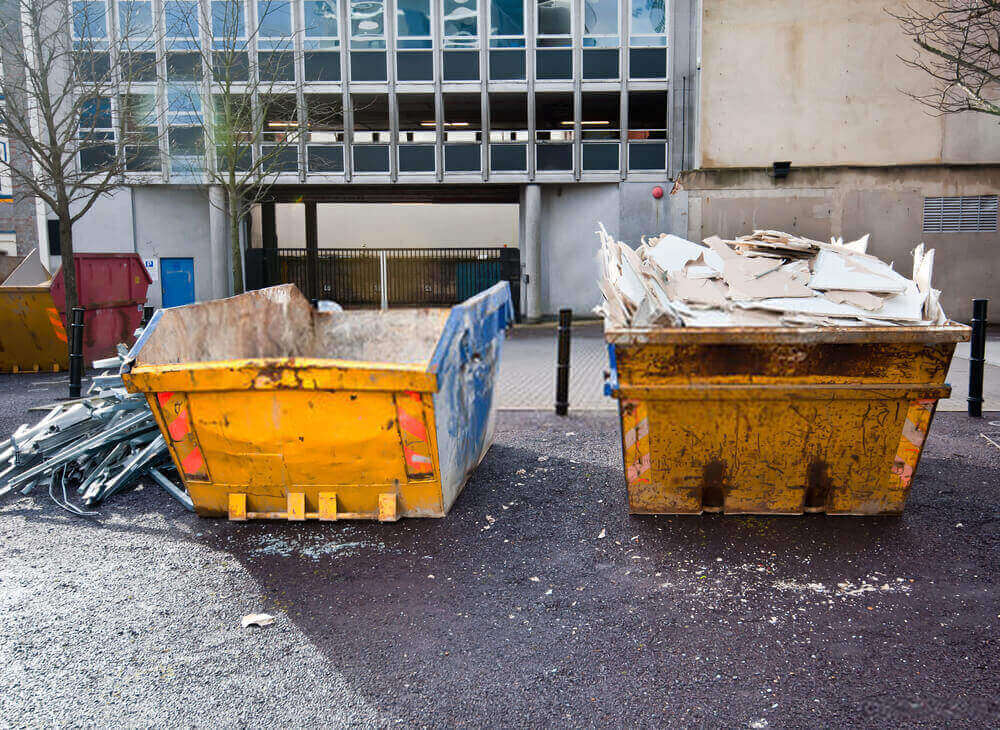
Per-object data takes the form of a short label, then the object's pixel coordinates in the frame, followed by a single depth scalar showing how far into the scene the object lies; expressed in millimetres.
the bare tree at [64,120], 13047
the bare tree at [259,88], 23531
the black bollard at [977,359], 7761
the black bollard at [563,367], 8234
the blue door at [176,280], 27797
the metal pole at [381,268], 30375
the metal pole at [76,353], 9680
